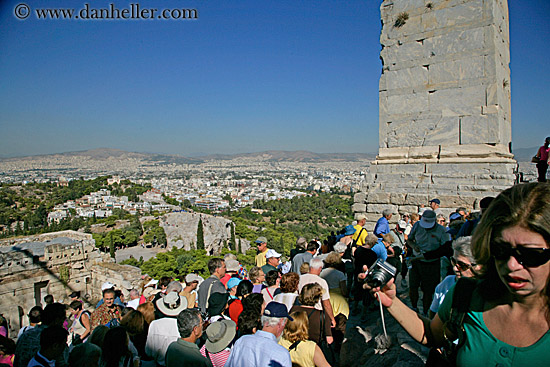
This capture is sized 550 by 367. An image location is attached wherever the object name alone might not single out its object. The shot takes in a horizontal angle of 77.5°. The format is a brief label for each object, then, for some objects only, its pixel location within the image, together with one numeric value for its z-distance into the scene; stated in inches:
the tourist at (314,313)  108.9
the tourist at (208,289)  143.0
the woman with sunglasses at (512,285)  43.1
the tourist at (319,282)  117.4
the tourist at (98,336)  108.3
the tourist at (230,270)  165.4
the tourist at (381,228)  185.8
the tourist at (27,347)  111.7
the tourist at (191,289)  149.7
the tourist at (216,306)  127.8
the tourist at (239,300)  129.4
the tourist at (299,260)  165.2
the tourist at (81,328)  146.4
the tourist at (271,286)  130.6
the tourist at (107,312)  141.6
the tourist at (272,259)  177.8
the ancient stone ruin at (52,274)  397.1
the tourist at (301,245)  191.2
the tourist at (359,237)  184.3
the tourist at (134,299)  169.2
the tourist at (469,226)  131.2
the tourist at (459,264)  86.1
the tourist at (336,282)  129.3
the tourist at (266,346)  80.4
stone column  232.5
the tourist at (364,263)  139.4
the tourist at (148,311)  126.1
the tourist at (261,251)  192.9
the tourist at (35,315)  143.6
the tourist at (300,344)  88.4
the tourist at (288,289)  120.0
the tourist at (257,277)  144.1
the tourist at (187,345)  93.5
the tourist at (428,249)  135.6
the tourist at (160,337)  109.6
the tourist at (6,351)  119.5
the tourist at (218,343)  98.3
